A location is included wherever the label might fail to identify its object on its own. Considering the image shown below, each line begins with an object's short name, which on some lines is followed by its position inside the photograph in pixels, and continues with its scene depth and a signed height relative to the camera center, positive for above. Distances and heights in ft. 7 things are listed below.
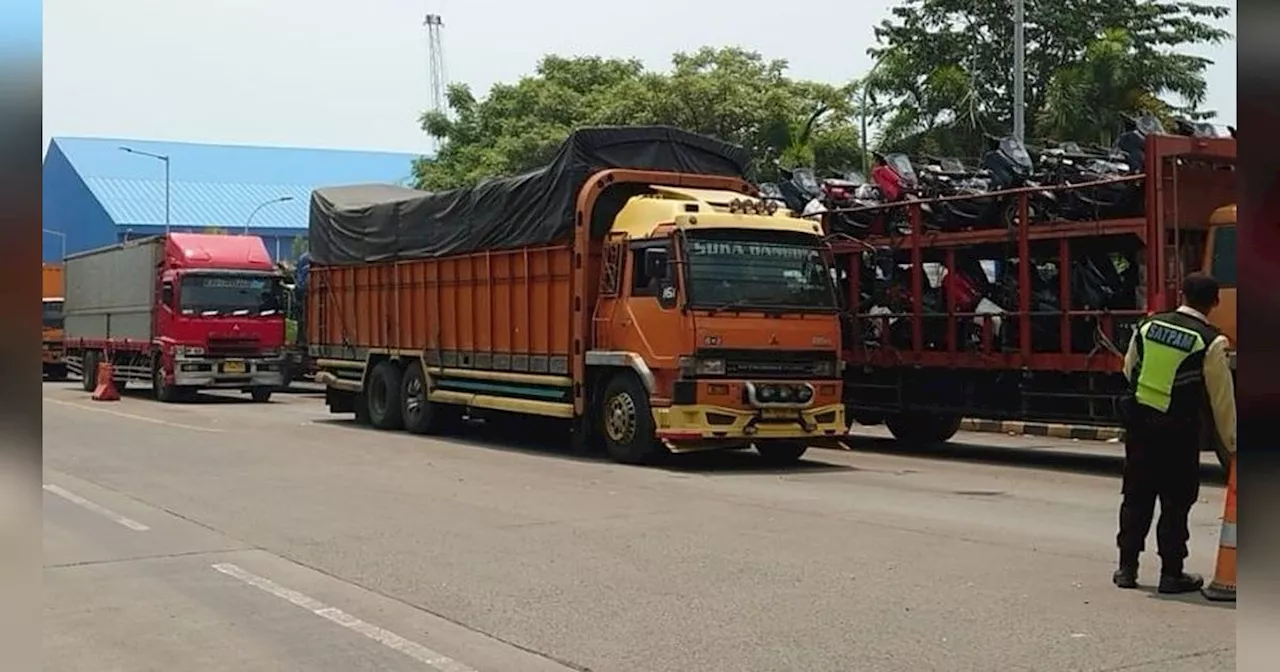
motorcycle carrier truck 43.47 +1.76
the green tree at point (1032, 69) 94.99 +21.60
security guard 23.73 -1.28
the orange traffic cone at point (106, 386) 93.35 -2.42
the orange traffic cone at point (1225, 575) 23.29 -3.98
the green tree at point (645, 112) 131.34 +24.40
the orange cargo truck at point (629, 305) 45.14 +1.66
